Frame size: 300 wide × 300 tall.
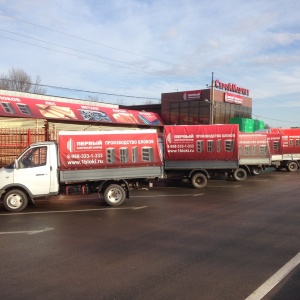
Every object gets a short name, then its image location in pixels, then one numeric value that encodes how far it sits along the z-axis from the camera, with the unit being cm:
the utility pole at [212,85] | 3342
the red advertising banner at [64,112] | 2475
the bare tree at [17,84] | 4872
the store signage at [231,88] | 4401
